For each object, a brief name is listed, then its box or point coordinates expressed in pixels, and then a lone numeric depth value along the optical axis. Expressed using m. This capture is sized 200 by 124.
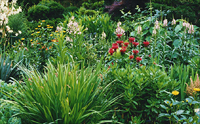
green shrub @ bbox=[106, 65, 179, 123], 2.42
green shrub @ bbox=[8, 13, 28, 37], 6.86
